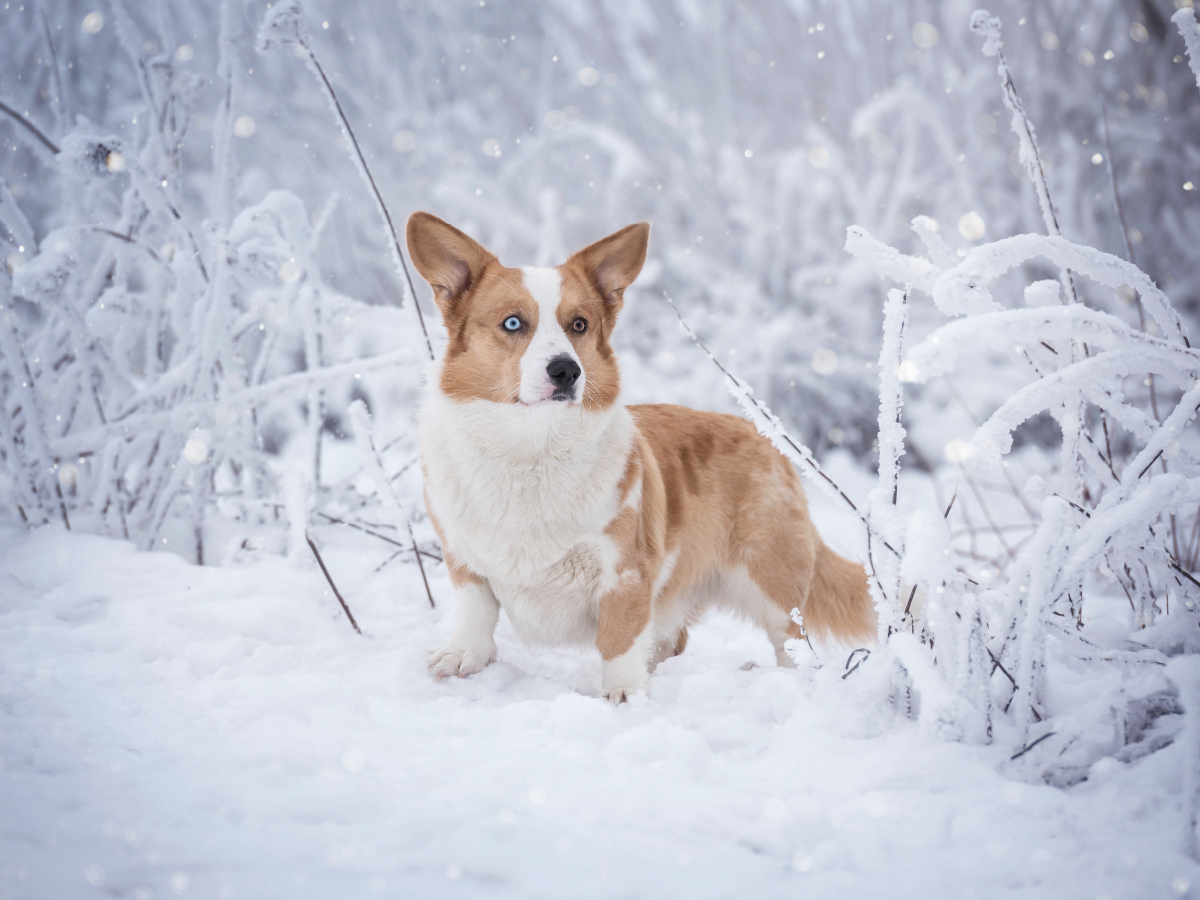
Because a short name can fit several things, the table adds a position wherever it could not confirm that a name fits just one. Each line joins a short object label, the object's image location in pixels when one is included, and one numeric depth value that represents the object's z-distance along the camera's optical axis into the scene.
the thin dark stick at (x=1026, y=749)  1.93
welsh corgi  2.16
